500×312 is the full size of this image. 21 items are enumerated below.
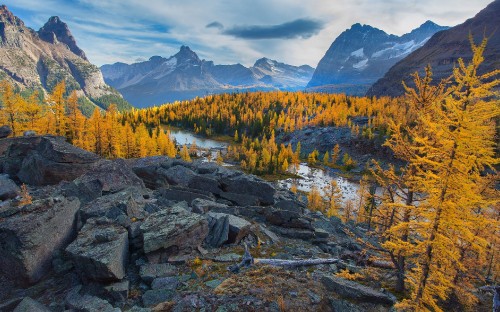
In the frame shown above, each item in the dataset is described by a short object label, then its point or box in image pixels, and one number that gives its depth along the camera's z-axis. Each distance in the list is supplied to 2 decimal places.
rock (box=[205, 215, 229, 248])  17.30
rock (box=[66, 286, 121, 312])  10.52
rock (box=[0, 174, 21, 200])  21.34
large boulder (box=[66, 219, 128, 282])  12.27
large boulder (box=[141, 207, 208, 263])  14.55
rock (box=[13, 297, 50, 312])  9.96
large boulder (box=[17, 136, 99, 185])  26.31
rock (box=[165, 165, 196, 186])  35.99
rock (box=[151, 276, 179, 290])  12.66
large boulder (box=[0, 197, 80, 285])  12.37
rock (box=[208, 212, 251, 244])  17.91
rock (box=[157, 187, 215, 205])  26.77
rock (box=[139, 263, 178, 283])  13.09
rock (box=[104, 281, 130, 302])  12.00
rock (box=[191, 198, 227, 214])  21.71
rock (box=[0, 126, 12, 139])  38.09
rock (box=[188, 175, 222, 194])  31.19
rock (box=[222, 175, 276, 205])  31.91
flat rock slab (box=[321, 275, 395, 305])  12.20
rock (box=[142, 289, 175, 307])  11.64
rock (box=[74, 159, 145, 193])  23.97
